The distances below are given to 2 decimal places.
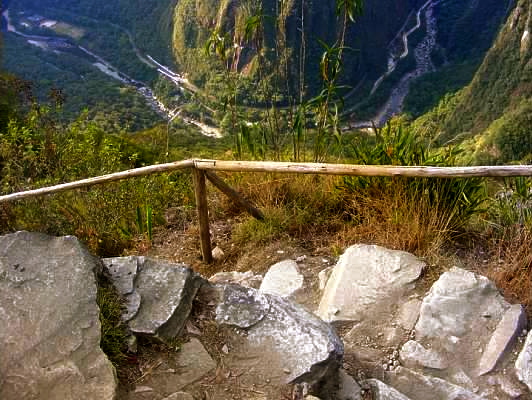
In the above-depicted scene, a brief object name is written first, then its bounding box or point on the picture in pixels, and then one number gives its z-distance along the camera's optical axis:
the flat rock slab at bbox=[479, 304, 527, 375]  2.27
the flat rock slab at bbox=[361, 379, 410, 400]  1.98
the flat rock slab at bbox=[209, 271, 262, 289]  3.26
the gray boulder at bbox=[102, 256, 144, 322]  2.12
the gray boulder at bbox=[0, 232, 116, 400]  1.76
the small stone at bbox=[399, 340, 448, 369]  2.33
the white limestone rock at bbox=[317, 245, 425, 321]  2.71
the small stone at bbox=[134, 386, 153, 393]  1.83
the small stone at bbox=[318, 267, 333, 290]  3.06
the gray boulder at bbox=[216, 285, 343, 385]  1.92
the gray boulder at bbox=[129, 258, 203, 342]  2.05
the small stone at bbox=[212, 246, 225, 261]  3.69
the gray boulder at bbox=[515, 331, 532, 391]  2.17
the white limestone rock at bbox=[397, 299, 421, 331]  2.56
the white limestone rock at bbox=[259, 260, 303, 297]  3.06
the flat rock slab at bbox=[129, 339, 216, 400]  1.83
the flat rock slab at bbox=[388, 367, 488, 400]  2.12
